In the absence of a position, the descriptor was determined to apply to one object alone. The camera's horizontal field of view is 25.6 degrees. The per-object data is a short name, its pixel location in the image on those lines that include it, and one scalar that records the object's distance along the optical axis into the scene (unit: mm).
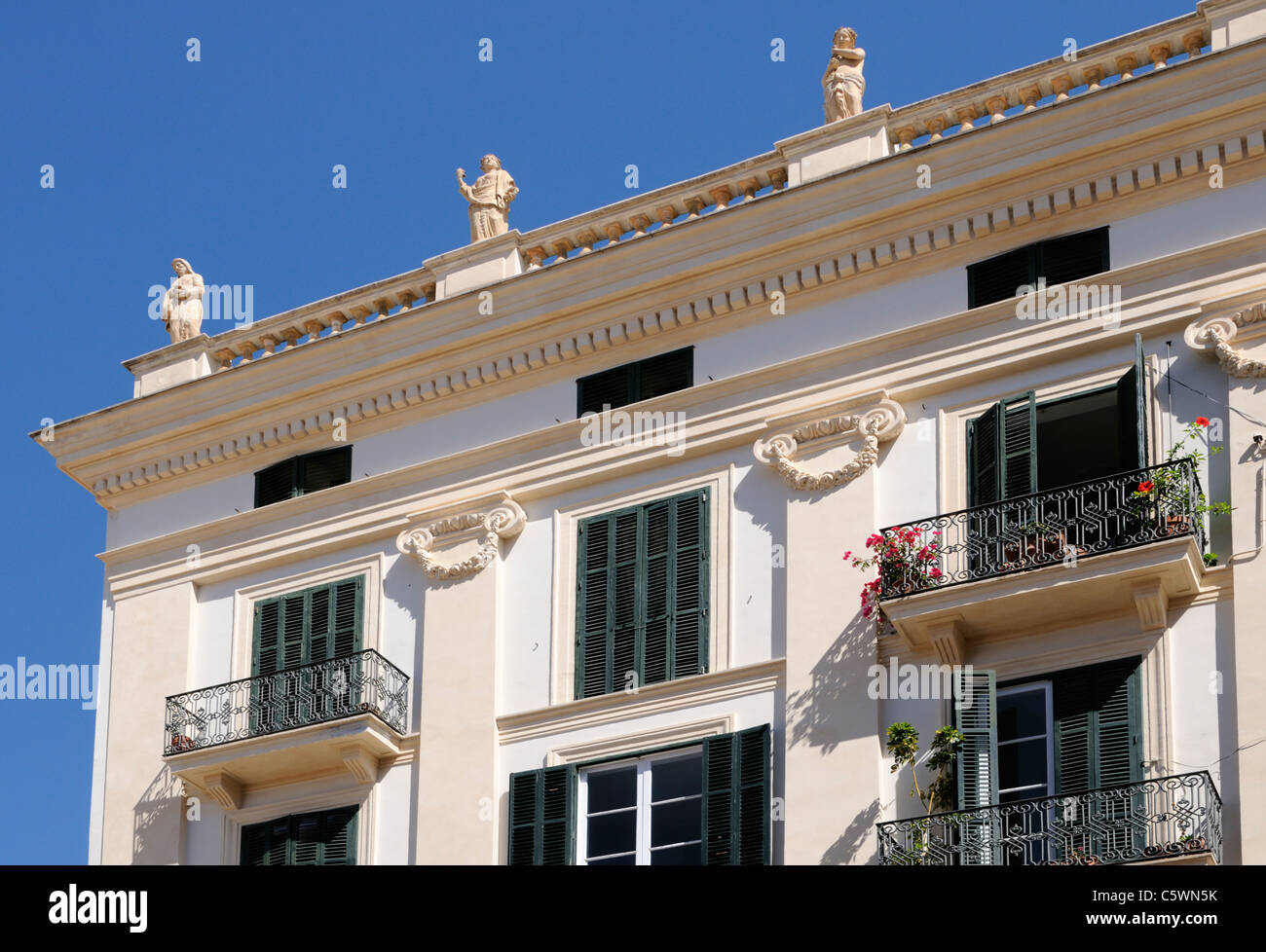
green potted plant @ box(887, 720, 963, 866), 24859
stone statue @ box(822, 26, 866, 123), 29547
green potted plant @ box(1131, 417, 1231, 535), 24984
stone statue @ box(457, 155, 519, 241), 31344
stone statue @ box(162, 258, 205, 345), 32938
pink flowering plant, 26047
